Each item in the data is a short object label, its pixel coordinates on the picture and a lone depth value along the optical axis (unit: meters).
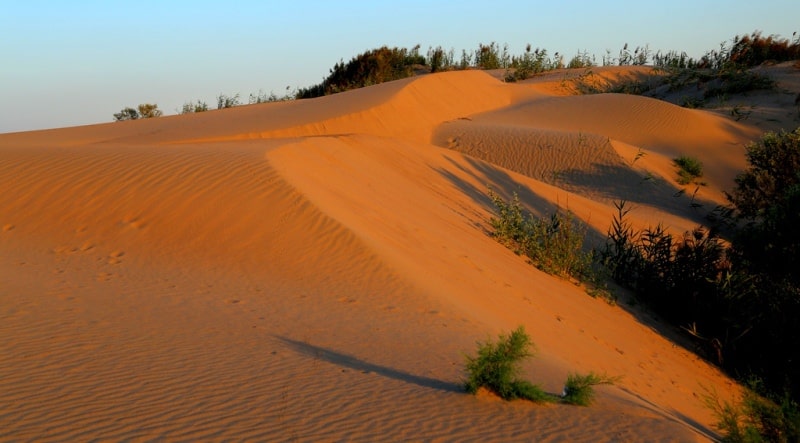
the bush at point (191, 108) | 28.09
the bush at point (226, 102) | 28.47
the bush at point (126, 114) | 31.00
